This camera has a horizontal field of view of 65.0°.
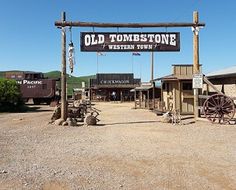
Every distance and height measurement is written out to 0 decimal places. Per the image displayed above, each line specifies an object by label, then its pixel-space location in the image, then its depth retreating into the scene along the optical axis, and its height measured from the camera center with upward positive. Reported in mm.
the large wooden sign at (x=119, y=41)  9182 +2791
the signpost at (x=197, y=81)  9277 +794
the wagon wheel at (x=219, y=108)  8843 -549
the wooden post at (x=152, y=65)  22062 +3794
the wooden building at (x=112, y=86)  33791 +2083
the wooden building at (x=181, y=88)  11851 +574
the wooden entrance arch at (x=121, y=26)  8890 +3495
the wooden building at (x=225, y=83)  11363 +941
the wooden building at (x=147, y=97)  15733 +40
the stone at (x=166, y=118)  9048 -1028
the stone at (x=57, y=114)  9443 -855
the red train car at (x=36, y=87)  21127 +1265
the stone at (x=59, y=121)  8625 -1098
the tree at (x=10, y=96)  14567 +170
